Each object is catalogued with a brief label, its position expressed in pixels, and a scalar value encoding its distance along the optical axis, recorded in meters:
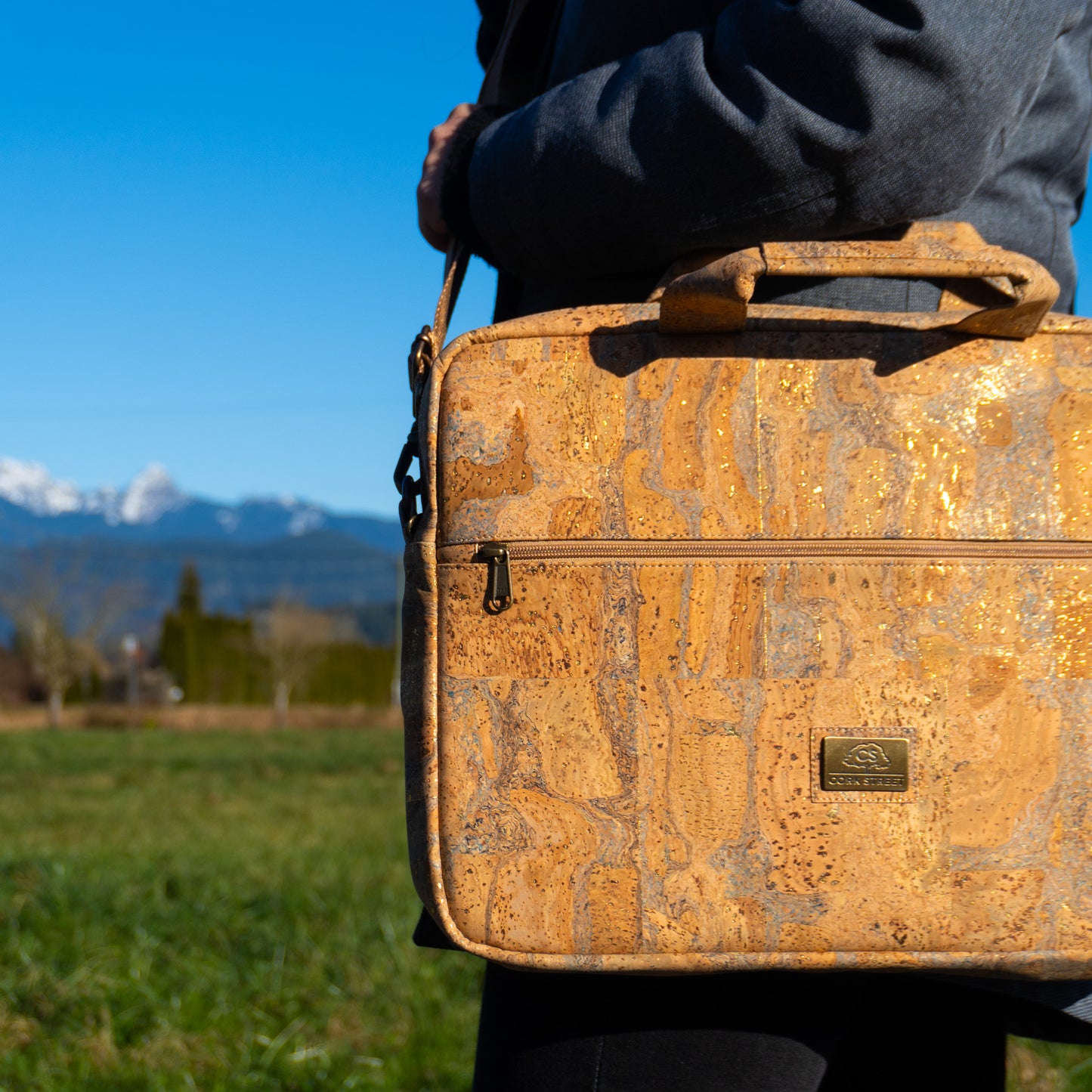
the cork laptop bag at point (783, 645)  0.90
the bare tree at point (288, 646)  57.09
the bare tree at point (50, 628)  50.00
